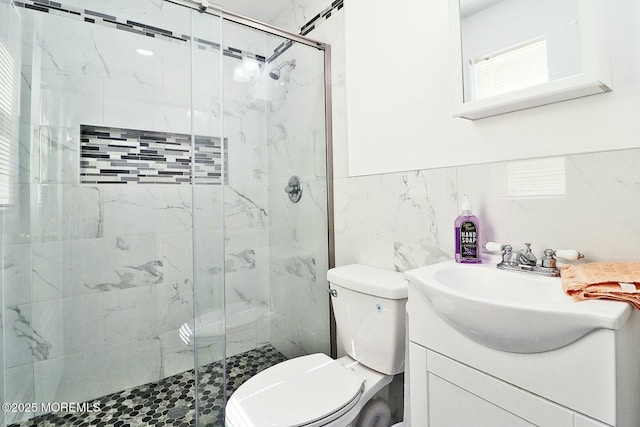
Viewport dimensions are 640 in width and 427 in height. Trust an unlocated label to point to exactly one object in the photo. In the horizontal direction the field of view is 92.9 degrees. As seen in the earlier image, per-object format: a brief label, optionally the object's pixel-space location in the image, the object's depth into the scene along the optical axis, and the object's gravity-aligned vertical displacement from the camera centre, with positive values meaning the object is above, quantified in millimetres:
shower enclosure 1342 +111
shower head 1771 +901
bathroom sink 542 -194
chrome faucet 826 -125
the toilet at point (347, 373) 952 -581
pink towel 585 -140
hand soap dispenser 997 -66
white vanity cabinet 526 -340
